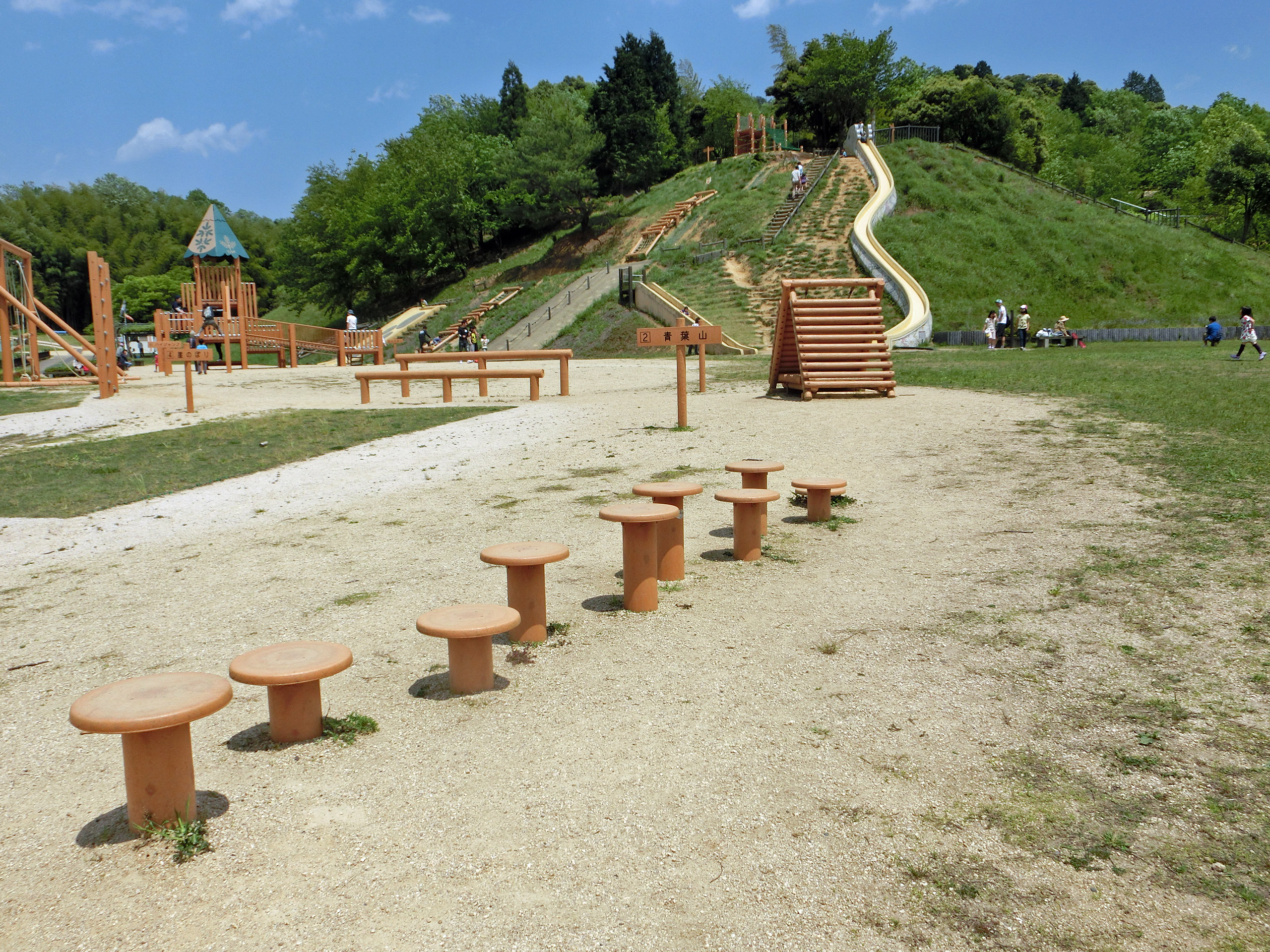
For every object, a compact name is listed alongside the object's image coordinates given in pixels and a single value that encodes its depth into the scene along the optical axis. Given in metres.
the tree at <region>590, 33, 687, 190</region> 57.25
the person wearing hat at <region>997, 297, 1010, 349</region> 28.28
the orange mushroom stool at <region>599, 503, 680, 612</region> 5.33
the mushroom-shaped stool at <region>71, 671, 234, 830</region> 3.05
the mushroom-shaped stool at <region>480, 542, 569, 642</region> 4.87
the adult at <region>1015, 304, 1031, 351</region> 27.33
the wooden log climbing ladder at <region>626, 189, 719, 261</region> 43.09
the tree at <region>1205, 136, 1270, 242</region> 49.16
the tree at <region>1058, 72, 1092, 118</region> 111.75
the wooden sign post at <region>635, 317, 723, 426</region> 11.24
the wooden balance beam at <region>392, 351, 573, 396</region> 17.31
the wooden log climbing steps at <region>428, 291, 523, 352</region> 38.59
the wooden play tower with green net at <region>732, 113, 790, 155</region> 56.66
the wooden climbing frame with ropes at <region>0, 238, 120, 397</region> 19.19
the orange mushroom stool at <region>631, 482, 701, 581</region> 5.94
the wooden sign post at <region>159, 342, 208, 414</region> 15.88
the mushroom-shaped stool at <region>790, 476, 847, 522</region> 7.33
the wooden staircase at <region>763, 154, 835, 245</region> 40.44
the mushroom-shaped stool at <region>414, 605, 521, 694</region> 4.11
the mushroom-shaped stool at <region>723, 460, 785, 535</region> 7.03
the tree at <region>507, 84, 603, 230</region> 51.09
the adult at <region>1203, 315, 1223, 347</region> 25.58
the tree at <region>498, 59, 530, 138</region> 73.62
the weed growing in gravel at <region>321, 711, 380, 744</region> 3.88
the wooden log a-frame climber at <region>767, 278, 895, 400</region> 14.61
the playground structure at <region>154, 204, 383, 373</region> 31.53
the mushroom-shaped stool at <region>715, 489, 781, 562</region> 6.36
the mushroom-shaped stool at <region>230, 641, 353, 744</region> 3.64
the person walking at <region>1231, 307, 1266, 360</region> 21.17
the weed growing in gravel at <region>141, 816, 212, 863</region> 3.01
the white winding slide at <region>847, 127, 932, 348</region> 29.34
